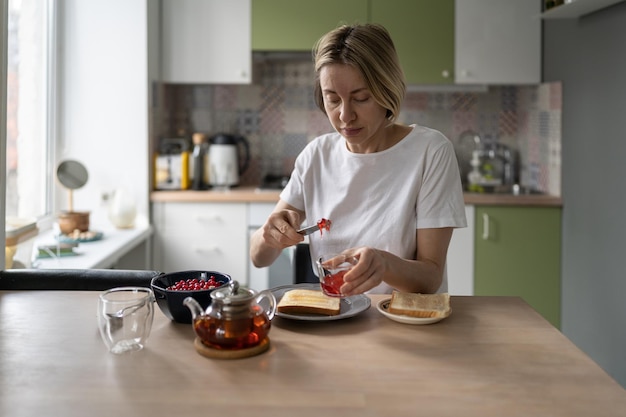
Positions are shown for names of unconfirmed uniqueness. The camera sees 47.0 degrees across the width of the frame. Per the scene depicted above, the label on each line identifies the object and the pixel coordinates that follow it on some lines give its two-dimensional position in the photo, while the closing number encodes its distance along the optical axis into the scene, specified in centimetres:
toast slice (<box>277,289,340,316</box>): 151
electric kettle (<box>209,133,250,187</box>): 396
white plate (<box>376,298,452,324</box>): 149
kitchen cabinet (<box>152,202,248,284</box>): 377
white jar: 350
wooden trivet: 129
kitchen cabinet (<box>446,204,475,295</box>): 368
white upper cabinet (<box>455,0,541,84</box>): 380
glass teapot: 129
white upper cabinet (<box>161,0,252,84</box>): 386
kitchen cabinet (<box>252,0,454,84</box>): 380
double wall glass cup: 131
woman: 178
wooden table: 109
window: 309
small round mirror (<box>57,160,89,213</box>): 322
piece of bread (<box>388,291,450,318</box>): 152
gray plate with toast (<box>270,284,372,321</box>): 149
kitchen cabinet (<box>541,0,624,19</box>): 285
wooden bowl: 318
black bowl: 146
